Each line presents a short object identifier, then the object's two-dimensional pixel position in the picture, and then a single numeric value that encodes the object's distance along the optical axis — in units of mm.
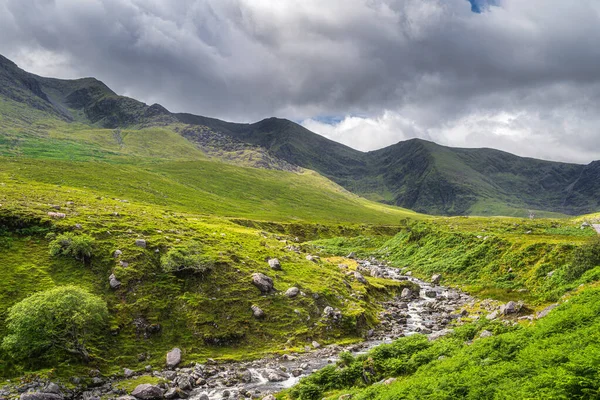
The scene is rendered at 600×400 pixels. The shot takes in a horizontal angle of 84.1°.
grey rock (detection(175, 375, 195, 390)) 31781
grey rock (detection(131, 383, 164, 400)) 29734
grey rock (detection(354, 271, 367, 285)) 65331
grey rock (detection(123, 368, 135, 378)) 33094
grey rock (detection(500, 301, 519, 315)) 41969
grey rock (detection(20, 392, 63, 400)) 26950
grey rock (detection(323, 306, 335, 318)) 48344
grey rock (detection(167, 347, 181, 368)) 35609
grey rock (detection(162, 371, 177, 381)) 33209
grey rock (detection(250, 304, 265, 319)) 45344
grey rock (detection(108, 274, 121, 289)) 43719
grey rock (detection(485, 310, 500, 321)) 41738
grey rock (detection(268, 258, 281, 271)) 58719
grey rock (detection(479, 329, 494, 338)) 27859
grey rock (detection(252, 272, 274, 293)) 49969
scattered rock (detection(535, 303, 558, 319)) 31953
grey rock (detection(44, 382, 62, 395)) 28484
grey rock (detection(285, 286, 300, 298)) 50484
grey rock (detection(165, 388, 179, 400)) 30172
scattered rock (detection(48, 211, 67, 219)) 53481
